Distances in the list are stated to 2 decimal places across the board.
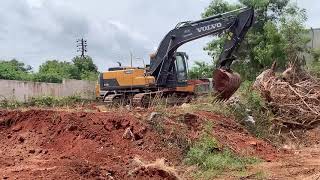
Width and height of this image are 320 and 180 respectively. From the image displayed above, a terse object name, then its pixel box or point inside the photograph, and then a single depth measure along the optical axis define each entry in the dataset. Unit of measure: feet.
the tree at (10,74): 72.13
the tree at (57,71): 77.20
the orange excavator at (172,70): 34.76
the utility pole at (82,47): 118.41
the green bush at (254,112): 25.98
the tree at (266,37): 61.27
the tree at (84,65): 105.83
